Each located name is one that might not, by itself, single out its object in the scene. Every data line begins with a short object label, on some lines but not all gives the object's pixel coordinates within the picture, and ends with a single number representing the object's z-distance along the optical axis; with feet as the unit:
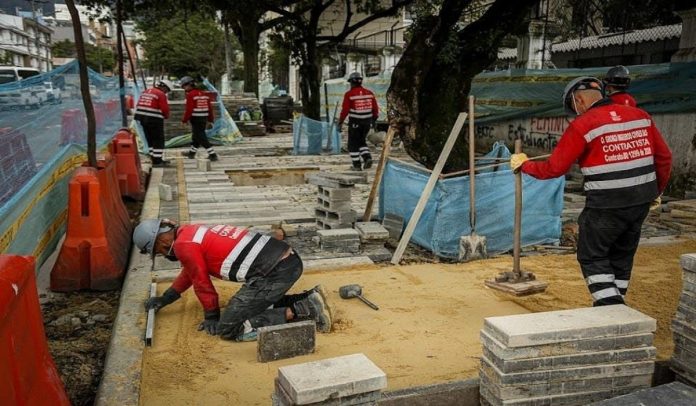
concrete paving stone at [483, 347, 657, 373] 9.66
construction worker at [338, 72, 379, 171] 38.34
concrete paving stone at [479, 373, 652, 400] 9.76
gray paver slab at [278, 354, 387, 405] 8.37
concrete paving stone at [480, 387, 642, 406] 9.85
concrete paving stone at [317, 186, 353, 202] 23.07
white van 62.75
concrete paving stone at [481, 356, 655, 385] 9.71
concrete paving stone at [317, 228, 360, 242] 21.01
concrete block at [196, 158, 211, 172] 39.60
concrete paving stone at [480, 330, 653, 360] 9.64
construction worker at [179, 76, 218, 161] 39.93
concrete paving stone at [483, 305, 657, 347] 9.64
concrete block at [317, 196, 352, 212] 23.18
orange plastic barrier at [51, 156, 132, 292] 17.48
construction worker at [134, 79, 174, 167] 37.78
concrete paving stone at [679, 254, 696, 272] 10.79
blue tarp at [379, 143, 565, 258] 20.59
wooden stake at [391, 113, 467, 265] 20.08
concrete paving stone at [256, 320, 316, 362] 12.63
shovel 20.11
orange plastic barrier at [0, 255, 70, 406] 7.64
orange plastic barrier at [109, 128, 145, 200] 29.58
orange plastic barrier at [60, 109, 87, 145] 24.21
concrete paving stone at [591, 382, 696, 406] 9.17
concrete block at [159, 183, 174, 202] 29.25
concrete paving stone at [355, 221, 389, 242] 21.47
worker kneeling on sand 13.48
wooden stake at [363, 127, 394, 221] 23.02
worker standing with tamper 12.86
